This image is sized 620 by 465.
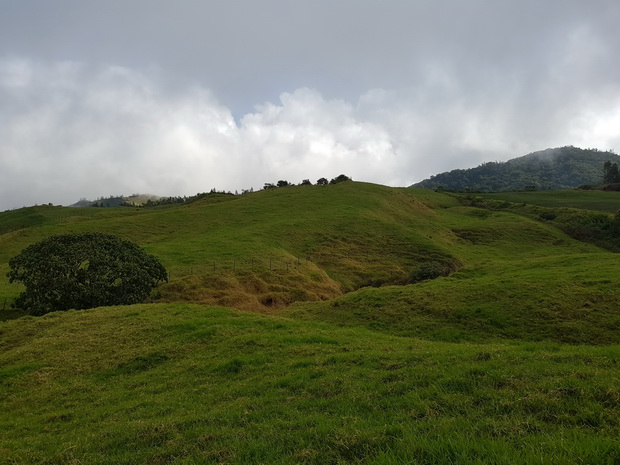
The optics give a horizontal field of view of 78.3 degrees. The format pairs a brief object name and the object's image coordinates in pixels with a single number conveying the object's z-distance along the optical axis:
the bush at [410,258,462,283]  37.00
